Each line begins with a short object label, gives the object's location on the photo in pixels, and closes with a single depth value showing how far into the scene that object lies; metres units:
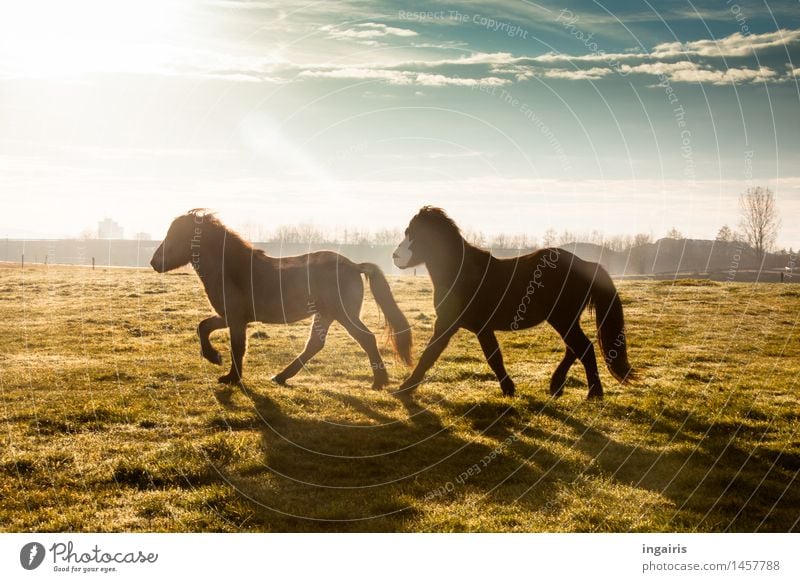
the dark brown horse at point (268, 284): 11.89
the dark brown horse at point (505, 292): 10.75
